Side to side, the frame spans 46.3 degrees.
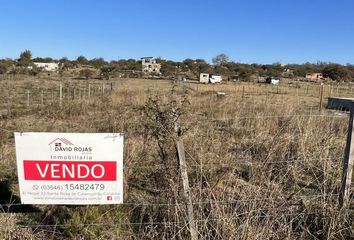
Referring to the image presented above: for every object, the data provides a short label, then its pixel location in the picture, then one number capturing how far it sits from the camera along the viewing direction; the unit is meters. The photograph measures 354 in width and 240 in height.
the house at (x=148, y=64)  80.22
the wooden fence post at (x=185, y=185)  3.56
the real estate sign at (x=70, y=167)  3.45
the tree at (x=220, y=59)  109.20
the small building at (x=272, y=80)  66.69
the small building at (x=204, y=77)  63.78
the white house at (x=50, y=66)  91.66
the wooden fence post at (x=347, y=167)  4.23
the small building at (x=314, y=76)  88.94
